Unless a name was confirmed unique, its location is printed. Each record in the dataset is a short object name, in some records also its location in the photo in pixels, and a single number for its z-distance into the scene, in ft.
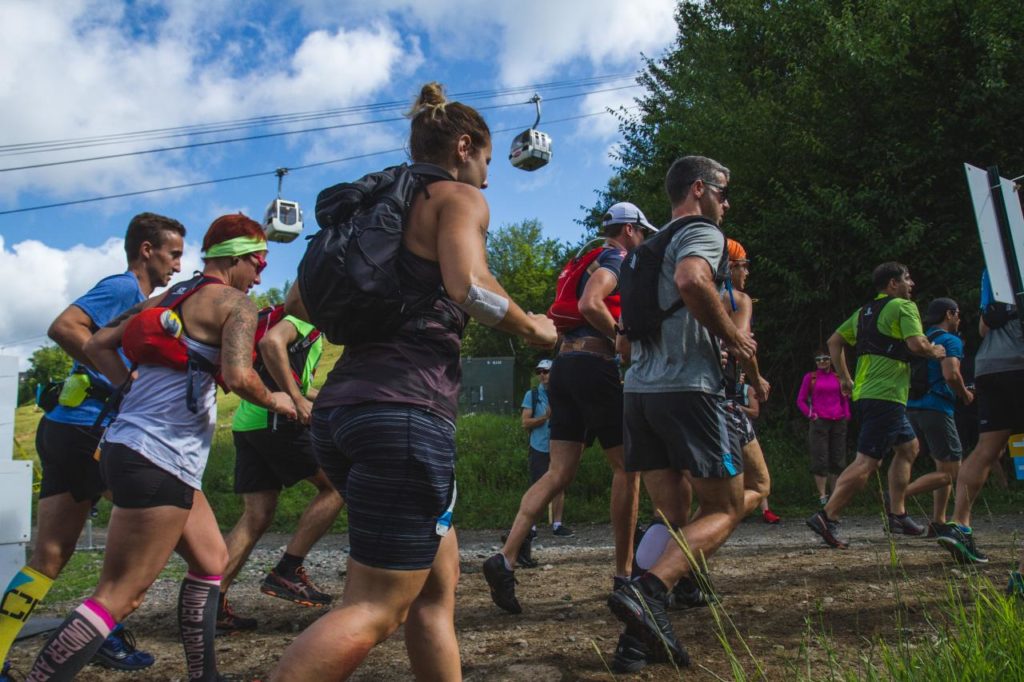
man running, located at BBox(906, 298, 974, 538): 22.18
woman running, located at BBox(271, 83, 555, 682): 7.02
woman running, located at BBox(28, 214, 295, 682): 9.42
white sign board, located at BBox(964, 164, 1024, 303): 11.33
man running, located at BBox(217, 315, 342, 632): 15.61
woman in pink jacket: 33.94
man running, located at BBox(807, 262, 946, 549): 20.74
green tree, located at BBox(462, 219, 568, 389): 140.81
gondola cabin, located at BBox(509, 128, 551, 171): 48.34
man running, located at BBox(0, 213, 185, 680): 12.22
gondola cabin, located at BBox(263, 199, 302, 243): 56.44
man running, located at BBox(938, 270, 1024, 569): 17.11
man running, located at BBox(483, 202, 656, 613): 14.75
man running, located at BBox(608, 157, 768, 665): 11.15
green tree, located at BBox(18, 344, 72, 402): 316.74
